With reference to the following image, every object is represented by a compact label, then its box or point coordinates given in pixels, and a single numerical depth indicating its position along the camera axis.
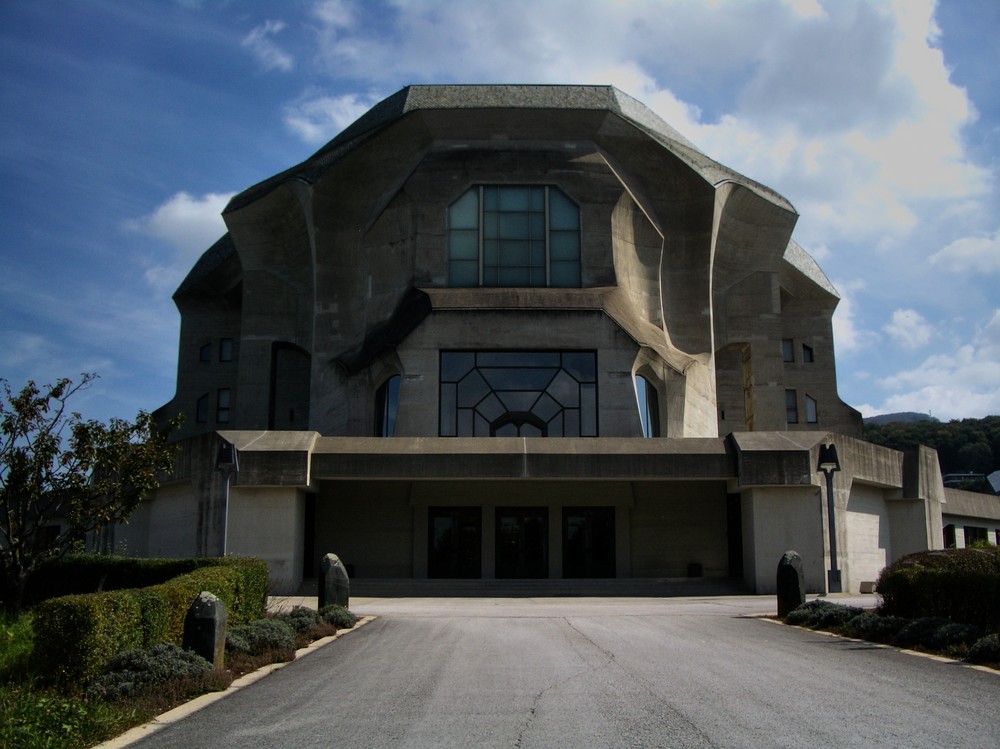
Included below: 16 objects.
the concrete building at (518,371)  28.52
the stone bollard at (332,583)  19.11
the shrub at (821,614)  16.58
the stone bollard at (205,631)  11.46
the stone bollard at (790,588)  18.73
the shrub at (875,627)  14.65
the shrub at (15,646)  10.92
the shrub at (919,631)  13.75
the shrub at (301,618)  15.90
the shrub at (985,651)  12.03
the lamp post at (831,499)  24.56
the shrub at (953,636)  13.07
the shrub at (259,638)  13.02
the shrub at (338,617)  17.32
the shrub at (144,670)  9.76
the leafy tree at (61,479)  18.89
